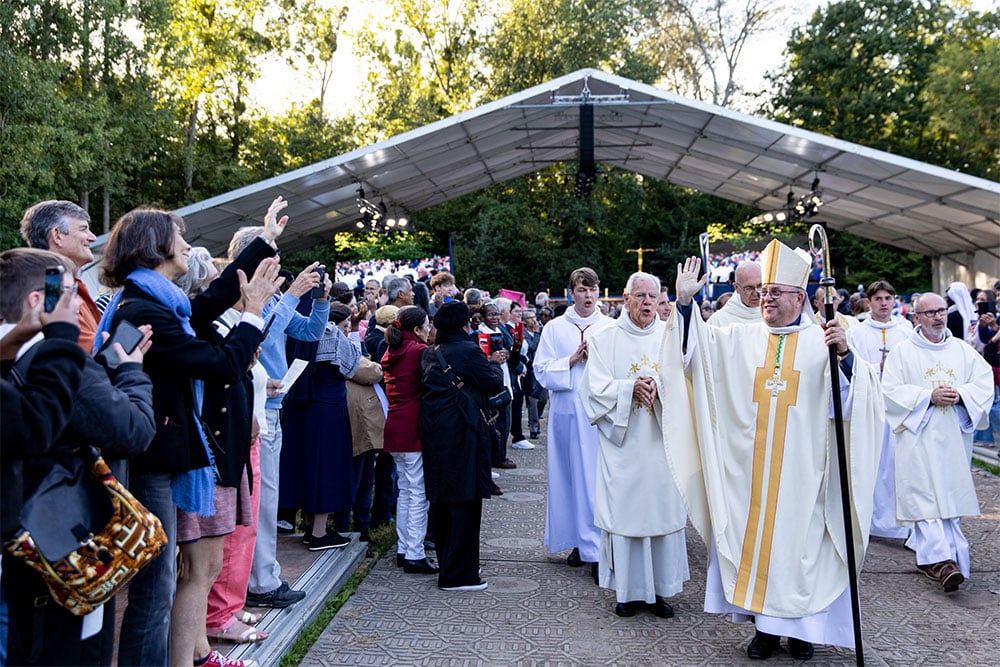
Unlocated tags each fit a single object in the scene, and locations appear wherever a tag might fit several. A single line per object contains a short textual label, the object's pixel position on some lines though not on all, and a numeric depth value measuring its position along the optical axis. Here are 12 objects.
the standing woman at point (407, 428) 6.33
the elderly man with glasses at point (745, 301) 6.69
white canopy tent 16.03
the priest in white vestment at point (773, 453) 4.75
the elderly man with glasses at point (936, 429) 6.11
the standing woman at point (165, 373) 3.19
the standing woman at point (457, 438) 5.89
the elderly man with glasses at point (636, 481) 5.51
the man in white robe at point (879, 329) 8.13
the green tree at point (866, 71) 36.78
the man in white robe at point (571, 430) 6.72
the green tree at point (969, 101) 31.19
